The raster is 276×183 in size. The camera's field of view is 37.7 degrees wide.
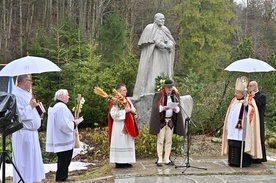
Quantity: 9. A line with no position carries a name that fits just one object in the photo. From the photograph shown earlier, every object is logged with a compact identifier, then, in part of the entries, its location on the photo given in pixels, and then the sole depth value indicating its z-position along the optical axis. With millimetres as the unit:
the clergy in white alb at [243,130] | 8531
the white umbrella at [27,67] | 6307
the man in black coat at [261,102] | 8828
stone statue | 11008
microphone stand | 8272
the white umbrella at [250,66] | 8094
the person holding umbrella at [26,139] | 6352
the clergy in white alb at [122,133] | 8231
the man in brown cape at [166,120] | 8461
